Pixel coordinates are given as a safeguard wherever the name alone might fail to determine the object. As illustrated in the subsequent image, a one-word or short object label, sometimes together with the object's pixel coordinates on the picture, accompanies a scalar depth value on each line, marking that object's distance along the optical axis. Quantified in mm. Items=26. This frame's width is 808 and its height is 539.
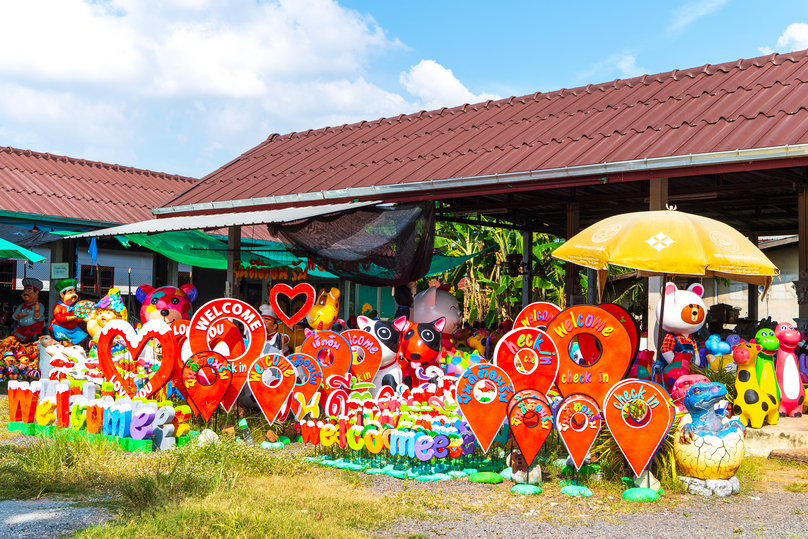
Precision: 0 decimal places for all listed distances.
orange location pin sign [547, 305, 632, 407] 5691
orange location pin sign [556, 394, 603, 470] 5410
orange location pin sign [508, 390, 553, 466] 5469
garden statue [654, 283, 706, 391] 6719
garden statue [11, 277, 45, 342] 11531
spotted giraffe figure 6684
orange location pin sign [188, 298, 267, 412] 7117
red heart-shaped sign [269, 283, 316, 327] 7773
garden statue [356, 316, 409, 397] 7531
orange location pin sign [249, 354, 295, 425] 6934
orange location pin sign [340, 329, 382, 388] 7117
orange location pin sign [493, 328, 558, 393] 5836
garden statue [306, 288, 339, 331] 8078
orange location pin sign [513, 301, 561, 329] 6438
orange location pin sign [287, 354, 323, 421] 6844
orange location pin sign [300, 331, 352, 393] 7047
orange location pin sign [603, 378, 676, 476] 5262
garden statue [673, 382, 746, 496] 5258
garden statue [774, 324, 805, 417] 7074
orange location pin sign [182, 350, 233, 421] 7004
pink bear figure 9266
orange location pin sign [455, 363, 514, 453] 5695
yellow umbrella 5500
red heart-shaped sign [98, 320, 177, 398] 7156
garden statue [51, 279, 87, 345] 10953
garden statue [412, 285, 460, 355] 8938
